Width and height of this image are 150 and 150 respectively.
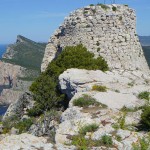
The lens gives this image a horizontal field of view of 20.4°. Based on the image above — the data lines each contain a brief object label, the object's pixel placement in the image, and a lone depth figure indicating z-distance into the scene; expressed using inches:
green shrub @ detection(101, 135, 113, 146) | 494.6
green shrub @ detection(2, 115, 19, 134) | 890.3
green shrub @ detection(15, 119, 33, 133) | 815.1
